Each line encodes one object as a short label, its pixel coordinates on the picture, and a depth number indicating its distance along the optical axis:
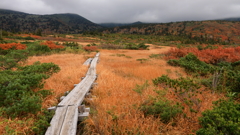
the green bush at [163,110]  3.00
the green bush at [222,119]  2.06
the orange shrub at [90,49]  21.83
